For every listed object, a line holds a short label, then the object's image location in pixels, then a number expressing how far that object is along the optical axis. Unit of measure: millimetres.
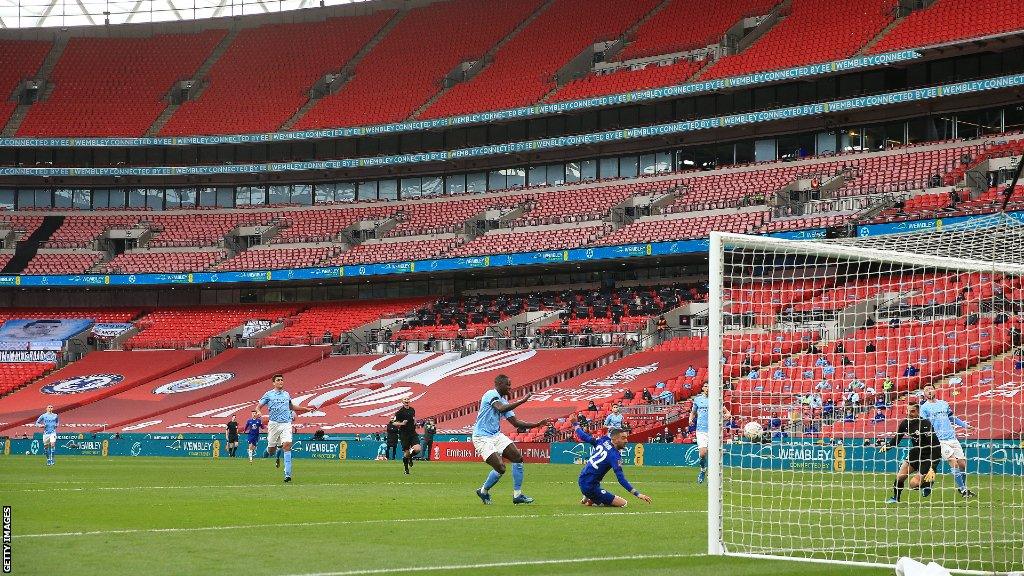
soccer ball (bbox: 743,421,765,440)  22562
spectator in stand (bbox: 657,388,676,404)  44219
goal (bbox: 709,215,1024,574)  13969
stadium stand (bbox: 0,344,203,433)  63281
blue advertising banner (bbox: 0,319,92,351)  71688
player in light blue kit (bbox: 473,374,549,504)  19297
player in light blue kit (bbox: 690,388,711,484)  26172
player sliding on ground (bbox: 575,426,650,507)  18531
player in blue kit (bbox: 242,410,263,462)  41541
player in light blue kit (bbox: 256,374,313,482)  26406
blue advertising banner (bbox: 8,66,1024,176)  52688
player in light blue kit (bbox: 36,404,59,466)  37656
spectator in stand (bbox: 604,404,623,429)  36572
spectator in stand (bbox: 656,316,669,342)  54719
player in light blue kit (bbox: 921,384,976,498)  20625
